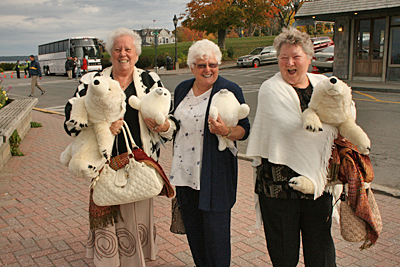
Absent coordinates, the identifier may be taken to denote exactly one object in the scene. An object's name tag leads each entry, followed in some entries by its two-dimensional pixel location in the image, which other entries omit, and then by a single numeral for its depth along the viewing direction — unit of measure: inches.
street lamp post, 1346.0
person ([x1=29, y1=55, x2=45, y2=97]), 776.3
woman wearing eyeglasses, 113.0
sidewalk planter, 248.0
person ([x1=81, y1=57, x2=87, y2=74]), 1196.9
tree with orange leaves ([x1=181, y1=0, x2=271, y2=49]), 1473.9
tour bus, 1400.1
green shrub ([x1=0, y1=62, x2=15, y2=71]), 2255.3
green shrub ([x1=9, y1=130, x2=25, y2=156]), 302.2
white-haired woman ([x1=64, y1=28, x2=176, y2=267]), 117.2
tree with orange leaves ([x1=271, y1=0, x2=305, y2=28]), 1562.5
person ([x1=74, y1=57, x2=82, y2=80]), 1263.5
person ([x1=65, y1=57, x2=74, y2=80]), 1255.3
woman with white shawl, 95.6
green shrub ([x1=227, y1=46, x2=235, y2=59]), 1587.1
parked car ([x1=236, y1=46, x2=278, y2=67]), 1259.2
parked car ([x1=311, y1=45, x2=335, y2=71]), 822.5
